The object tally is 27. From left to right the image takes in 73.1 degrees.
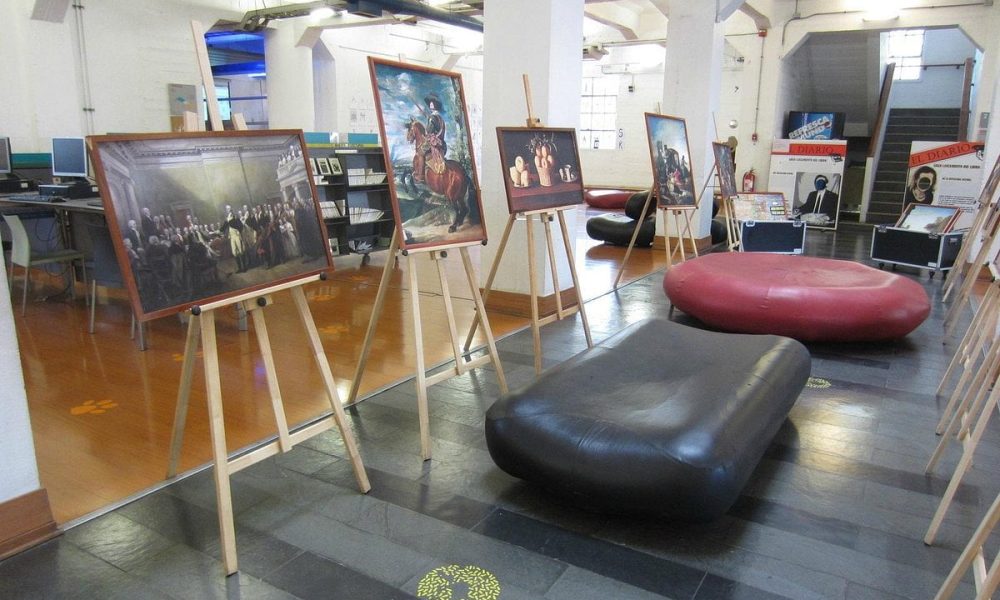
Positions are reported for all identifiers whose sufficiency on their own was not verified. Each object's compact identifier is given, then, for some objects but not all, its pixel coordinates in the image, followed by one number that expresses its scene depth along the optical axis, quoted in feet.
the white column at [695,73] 25.44
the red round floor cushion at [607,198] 39.22
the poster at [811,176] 34.63
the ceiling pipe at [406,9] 29.25
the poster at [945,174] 29.40
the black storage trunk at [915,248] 22.24
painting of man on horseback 9.61
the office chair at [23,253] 16.08
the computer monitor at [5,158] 21.22
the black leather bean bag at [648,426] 7.04
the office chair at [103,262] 15.07
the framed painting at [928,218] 22.40
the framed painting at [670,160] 19.26
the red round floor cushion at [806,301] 13.82
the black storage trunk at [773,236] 26.13
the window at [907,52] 47.06
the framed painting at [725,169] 23.16
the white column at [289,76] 37.88
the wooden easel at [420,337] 9.14
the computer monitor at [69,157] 20.76
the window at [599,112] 54.75
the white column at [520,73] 15.10
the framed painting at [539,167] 12.09
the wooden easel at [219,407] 6.72
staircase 39.34
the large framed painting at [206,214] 6.40
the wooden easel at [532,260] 11.69
